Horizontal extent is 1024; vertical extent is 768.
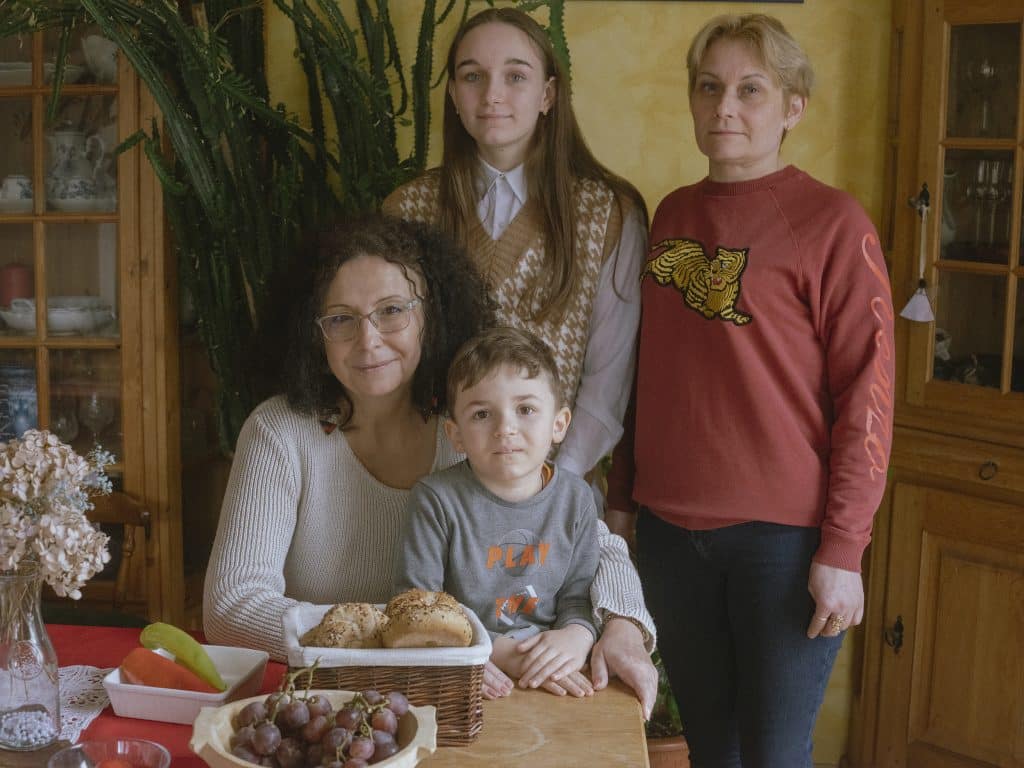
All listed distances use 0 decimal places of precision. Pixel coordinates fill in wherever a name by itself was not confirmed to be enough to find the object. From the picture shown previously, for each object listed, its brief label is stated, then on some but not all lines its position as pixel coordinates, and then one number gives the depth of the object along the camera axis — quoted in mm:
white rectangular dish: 1219
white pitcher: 2863
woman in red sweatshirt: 1740
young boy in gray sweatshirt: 1488
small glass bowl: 1050
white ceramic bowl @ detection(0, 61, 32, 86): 2889
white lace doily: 1231
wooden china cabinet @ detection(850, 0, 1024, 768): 2514
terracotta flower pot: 2490
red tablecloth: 1191
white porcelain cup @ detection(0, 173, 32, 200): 2916
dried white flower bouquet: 1089
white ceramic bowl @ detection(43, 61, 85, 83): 2846
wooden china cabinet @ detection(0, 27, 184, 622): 2822
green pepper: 1265
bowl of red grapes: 958
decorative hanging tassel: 2596
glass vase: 1146
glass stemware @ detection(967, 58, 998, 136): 2518
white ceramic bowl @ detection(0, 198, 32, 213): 2918
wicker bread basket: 1111
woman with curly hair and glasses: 1668
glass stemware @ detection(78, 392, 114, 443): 2922
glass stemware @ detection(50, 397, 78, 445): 2947
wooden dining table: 1144
